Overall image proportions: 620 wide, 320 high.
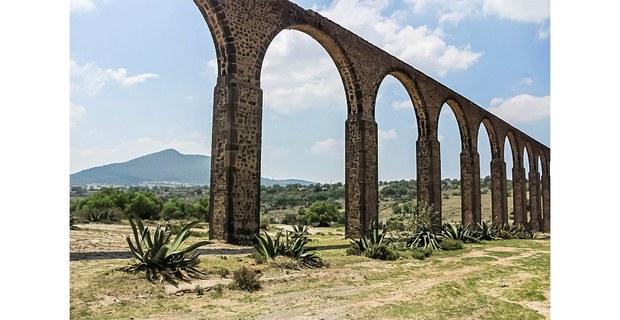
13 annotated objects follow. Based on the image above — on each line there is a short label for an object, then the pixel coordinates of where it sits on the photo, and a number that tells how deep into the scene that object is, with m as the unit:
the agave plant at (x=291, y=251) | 7.68
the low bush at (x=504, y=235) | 17.55
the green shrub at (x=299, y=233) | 8.08
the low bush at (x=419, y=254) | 9.83
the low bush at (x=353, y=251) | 9.79
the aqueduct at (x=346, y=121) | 10.24
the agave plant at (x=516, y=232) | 18.48
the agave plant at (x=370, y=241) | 9.95
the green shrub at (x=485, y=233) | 15.68
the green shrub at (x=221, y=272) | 6.23
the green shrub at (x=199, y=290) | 5.32
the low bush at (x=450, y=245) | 11.89
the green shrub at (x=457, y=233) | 13.96
